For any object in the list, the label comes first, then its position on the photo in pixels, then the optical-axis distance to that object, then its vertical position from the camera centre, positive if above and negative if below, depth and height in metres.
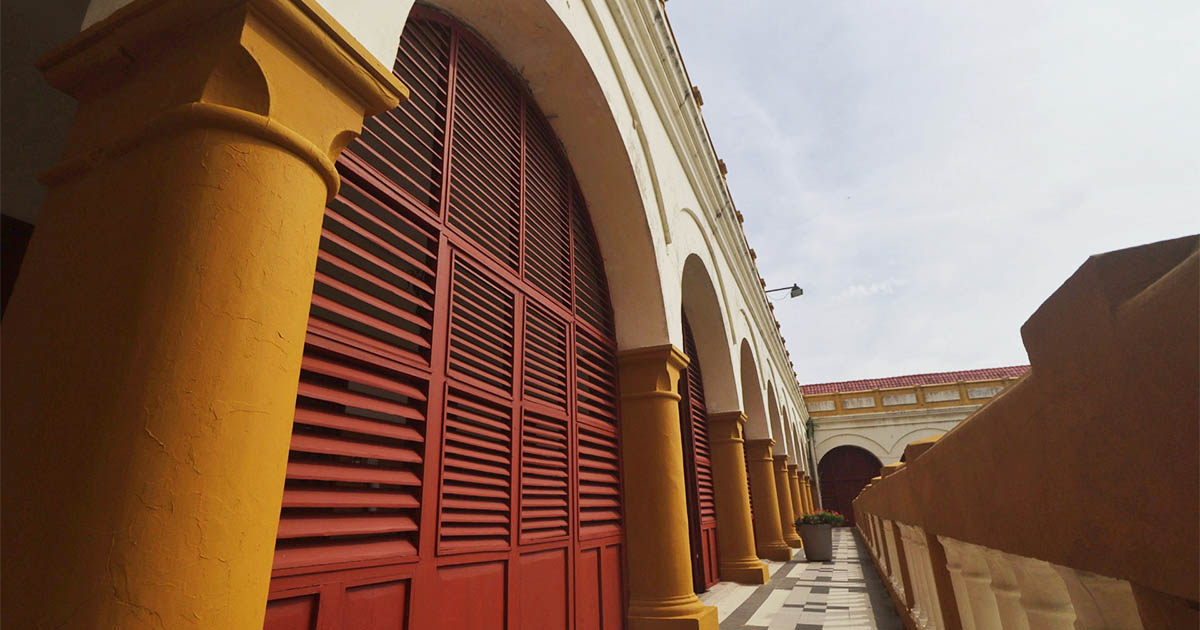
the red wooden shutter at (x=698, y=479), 6.70 +0.29
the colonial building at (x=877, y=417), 22.33 +3.05
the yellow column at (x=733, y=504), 7.45 -0.02
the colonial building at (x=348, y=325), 1.08 +0.58
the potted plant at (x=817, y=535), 9.61 -0.57
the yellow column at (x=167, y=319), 1.01 +0.40
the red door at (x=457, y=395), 2.00 +0.54
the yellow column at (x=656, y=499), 4.19 +0.04
